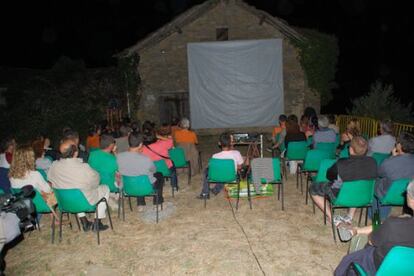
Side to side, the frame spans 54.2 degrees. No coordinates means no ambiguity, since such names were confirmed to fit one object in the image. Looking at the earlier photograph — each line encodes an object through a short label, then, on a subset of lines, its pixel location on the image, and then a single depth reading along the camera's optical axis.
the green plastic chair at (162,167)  6.75
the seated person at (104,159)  6.00
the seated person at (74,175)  5.22
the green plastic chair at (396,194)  4.90
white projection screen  15.55
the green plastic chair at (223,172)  6.22
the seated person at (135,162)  6.01
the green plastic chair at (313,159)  6.80
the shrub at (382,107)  12.13
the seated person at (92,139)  8.01
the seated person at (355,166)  4.97
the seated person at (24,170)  5.25
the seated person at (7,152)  6.24
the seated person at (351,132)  6.89
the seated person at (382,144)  6.46
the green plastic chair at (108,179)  6.07
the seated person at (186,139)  8.23
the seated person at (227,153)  6.54
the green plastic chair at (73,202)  4.96
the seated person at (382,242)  3.05
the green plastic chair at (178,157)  7.51
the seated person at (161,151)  6.89
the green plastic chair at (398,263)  2.88
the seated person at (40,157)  6.38
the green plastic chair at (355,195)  4.90
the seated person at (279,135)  8.61
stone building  15.48
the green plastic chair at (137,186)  5.60
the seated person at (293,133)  8.00
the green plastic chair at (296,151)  7.62
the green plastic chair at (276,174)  6.25
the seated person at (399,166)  5.04
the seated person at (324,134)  7.80
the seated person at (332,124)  8.48
